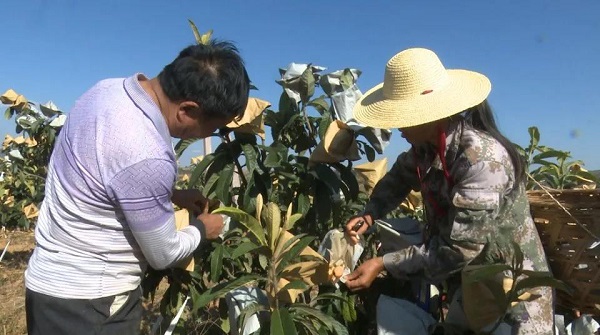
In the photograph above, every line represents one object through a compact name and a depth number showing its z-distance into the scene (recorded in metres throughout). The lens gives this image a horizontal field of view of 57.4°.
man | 1.37
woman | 1.60
